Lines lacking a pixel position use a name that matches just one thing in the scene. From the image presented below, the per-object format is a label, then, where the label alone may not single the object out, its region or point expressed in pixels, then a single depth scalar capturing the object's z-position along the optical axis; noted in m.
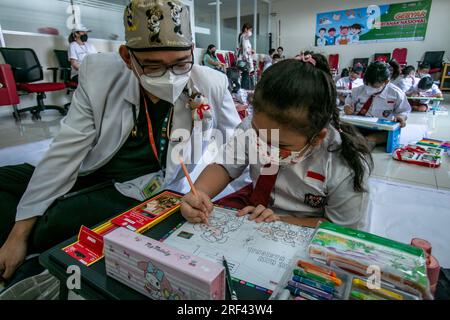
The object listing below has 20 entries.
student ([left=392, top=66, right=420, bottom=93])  4.79
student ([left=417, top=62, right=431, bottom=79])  5.77
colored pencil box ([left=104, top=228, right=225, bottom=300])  0.39
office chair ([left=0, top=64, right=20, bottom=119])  3.15
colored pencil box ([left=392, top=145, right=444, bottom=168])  2.30
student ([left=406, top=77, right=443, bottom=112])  4.64
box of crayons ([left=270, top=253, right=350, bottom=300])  0.41
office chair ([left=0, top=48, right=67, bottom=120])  3.65
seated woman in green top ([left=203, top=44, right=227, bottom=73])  6.26
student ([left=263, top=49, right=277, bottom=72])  6.90
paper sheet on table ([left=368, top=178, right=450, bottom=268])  1.32
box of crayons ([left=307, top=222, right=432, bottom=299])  0.39
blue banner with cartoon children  7.58
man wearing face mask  0.91
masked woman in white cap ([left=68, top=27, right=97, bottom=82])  4.19
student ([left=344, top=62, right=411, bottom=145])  2.76
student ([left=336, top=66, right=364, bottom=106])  4.74
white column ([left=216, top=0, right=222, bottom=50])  7.25
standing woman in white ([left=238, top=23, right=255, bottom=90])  6.26
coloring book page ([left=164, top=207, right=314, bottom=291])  0.52
